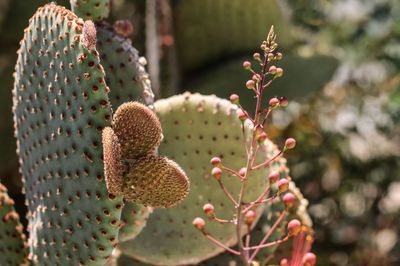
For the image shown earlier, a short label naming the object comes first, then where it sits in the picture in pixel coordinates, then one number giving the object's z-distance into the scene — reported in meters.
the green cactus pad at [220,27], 2.12
